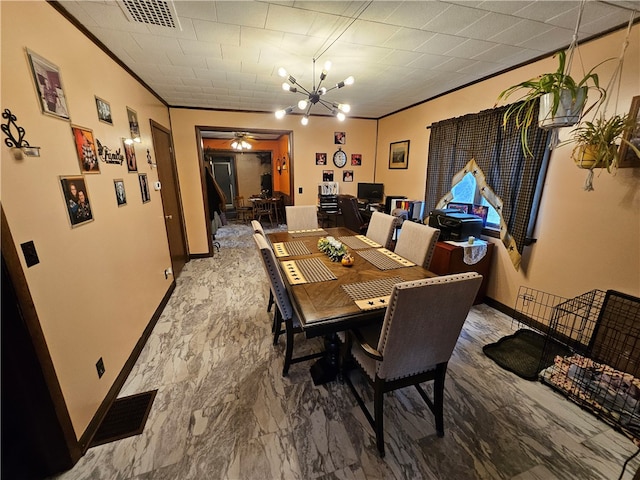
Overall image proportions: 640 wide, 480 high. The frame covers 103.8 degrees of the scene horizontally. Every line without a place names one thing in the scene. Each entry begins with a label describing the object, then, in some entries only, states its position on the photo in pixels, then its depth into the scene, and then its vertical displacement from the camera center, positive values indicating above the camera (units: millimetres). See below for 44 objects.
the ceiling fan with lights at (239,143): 6719 +918
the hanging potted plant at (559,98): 1225 +374
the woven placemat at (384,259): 1999 -679
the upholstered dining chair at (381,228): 2619 -552
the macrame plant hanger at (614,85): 1802 +651
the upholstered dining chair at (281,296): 1629 -790
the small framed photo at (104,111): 1883 +501
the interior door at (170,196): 3330 -279
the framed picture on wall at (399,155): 4211 +373
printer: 2771 -539
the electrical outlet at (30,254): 1137 -344
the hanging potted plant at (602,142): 1648 +230
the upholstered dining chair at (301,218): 3277 -525
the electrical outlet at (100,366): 1600 -1186
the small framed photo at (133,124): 2463 +522
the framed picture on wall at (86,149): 1584 +178
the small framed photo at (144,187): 2561 -105
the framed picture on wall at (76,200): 1439 -132
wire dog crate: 1619 -1350
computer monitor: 4914 -282
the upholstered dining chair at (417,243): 2049 -558
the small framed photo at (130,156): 2281 +194
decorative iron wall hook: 1077 +167
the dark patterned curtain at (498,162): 2396 +146
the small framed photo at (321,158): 4898 +353
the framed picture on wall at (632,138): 1703 +257
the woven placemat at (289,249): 2268 -662
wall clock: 4965 +358
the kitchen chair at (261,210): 6805 -905
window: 2912 -234
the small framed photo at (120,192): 2037 -122
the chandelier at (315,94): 2108 +743
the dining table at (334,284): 1349 -698
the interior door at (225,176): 8734 +26
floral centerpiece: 2111 -618
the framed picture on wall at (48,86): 1279 +479
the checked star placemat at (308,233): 2859 -640
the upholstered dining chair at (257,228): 2134 -432
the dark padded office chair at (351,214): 3915 -595
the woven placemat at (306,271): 1738 -685
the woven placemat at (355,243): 2484 -665
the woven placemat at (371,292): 1428 -700
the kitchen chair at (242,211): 7790 -1046
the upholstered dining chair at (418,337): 1130 -782
